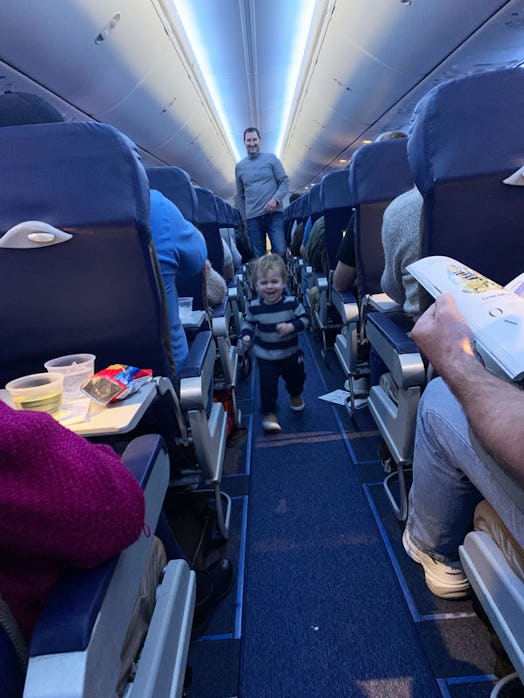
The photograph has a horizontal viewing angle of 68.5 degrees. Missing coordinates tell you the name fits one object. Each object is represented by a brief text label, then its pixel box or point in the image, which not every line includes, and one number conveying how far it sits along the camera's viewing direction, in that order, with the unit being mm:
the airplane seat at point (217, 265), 2548
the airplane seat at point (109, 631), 506
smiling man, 5250
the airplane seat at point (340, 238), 2482
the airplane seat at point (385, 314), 1475
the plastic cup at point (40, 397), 964
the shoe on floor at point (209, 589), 1380
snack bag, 1033
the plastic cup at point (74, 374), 1121
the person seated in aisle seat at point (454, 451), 670
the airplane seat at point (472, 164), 1208
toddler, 2549
